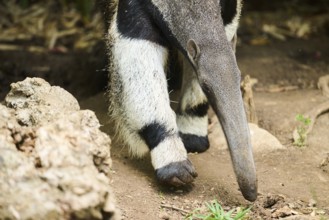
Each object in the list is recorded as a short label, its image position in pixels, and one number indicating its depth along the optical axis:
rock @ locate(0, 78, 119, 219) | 5.74
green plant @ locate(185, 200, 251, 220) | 7.90
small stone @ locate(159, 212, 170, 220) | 8.16
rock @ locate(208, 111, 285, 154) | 10.84
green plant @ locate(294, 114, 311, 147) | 10.99
